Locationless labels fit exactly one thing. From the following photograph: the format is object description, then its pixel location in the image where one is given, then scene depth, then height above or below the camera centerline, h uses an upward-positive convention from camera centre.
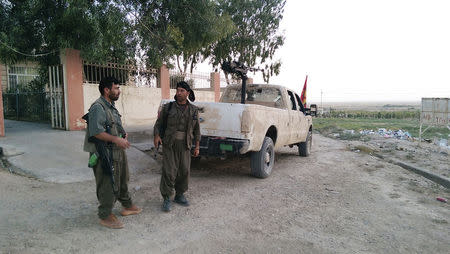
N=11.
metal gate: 8.33 +0.47
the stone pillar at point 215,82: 14.63 +1.36
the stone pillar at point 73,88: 8.03 +0.65
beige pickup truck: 4.85 -0.29
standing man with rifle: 2.95 -0.36
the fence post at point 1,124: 7.25 -0.26
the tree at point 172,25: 9.48 +2.84
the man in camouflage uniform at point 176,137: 3.73 -0.33
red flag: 14.14 +0.68
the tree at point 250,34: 18.88 +5.01
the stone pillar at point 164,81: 11.08 +1.12
